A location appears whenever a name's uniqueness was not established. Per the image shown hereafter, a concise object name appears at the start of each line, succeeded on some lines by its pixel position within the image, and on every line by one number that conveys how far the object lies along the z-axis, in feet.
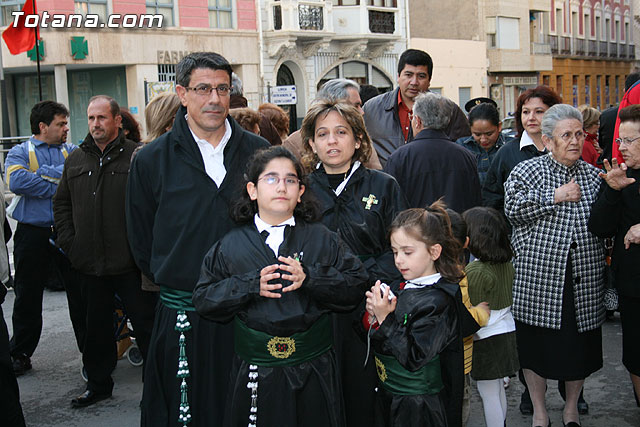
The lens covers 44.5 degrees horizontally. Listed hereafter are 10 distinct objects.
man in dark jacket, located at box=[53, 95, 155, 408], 18.76
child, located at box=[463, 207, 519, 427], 15.23
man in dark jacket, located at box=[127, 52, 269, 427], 13.00
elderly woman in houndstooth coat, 15.92
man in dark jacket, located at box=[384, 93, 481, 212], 17.56
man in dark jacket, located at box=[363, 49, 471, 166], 21.70
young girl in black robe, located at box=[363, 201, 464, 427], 12.03
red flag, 68.13
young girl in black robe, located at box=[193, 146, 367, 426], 11.29
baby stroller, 21.88
